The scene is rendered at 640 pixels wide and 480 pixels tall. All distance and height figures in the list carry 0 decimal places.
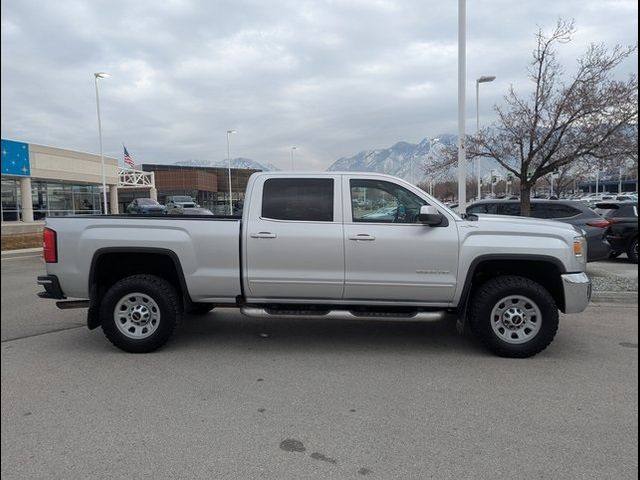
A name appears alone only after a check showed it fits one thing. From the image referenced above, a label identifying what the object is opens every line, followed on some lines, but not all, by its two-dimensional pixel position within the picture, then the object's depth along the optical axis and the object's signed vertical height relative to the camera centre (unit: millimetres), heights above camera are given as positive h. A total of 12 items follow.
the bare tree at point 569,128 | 8828 +1405
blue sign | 28875 +3311
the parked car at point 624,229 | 11898 -704
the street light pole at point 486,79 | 20391 +5302
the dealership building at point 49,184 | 28625 +2125
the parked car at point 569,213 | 9758 -243
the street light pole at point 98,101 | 28594 +6914
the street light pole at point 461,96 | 9297 +2098
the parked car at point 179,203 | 37847 +577
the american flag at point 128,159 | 38531 +4084
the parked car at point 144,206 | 33619 +293
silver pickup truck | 5008 -590
